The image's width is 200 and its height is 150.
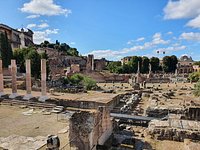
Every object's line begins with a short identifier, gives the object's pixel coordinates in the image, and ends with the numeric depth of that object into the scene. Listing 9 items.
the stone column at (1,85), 17.50
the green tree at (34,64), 26.79
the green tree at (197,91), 21.04
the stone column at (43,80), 16.59
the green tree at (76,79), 29.39
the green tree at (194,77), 39.76
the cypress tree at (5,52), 31.34
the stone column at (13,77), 17.48
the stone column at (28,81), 16.97
